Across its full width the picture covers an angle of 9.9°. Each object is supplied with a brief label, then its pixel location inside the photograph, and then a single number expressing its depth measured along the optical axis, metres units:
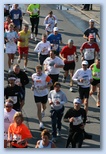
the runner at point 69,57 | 13.77
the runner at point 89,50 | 13.95
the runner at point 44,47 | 14.16
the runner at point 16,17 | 16.22
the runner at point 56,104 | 11.64
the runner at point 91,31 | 14.91
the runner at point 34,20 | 16.91
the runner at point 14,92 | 11.62
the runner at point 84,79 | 12.63
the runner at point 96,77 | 12.82
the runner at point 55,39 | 14.49
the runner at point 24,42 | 14.68
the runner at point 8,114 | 11.10
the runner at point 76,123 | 11.12
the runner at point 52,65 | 12.95
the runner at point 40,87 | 12.02
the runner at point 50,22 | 16.45
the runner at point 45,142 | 10.43
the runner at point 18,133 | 10.62
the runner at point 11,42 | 14.30
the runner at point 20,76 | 12.04
